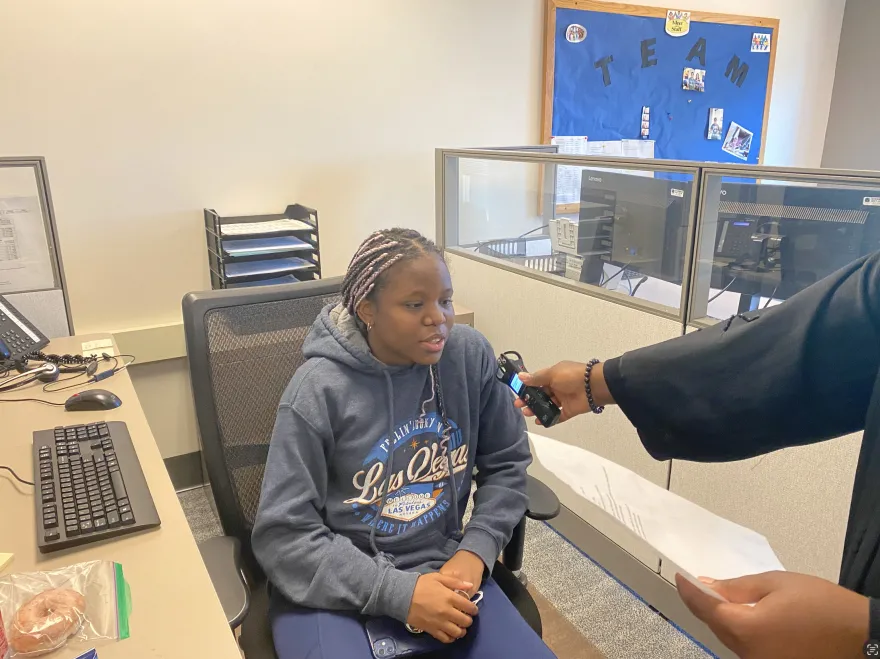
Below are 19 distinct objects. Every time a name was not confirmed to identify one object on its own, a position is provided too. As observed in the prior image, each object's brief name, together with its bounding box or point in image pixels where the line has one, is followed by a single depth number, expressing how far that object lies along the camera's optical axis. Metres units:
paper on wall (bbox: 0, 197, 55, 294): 1.84
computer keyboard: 1.01
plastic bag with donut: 0.77
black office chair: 1.20
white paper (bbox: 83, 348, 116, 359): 1.78
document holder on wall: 2.24
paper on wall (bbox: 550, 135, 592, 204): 2.66
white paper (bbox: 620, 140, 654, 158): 3.41
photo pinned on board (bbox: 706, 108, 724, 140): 3.65
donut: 0.77
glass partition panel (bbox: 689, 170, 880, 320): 1.57
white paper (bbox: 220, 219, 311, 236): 2.25
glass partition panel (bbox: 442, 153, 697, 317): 1.87
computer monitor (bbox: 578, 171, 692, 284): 1.86
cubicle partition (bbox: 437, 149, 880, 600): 1.52
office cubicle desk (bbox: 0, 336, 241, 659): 0.80
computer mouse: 1.46
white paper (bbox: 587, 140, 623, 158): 3.31
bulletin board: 3.09
